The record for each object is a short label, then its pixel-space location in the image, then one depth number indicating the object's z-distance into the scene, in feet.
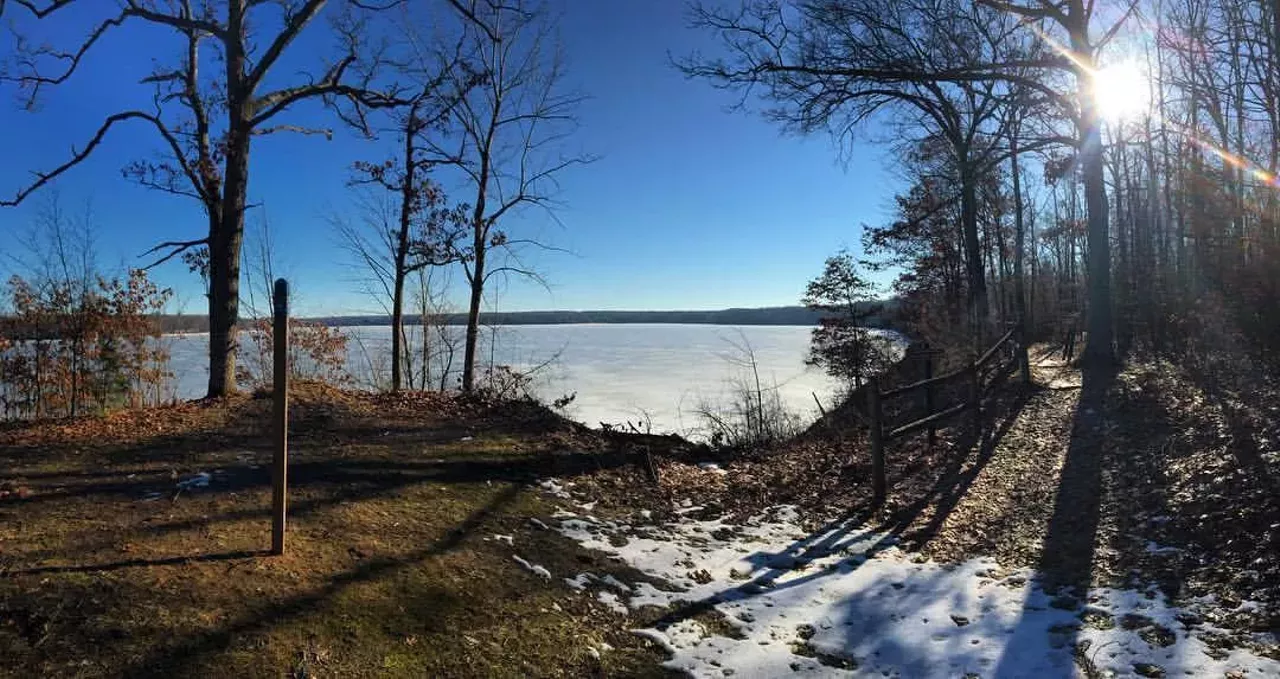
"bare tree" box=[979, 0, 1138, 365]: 40.60
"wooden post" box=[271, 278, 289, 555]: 13.08
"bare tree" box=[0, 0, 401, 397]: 31.63
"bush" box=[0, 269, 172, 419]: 44.65
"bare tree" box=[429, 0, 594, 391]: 53.62
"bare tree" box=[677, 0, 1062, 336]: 40.32
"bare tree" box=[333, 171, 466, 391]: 51.29
